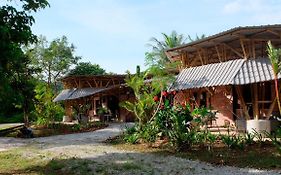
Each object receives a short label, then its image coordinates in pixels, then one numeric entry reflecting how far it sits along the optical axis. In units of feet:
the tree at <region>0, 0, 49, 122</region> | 19.92
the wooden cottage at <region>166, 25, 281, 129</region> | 34.26
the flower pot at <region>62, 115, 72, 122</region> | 76.64
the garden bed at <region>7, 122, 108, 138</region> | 49.54
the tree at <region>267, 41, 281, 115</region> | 24.55
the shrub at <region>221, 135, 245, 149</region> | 25.89
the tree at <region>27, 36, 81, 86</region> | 109.87
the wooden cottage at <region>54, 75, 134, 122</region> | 70.03
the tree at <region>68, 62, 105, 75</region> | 110.66
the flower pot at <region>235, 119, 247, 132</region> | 35.55
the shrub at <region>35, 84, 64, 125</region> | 56.53
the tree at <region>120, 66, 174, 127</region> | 34.28
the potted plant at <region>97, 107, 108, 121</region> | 67.83
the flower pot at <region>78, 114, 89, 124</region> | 60.47
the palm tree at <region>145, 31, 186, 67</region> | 35.83
